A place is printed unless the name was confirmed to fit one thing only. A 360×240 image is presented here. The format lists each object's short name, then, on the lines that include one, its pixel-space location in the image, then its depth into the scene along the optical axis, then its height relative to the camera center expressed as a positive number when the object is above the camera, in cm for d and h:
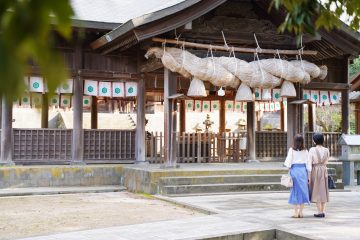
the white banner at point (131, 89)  1456 +156
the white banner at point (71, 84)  1394 +164
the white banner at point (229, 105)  2020 +144
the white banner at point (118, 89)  1436 +153
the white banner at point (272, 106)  2009 +138
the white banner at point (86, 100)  1711 +143
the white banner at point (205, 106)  1975 +137
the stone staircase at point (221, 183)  1174 -120
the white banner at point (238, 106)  2003 +138
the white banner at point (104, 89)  1425 +151
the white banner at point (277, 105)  2014 +140
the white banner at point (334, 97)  1658 +146
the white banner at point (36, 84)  1329 +156
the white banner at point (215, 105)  1986 +142
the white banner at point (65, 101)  1586 +129
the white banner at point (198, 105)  1960 +140
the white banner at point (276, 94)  1550 +147
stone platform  1190 -108
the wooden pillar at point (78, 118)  1399 +62
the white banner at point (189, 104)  1962 +144
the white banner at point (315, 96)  1616 +146
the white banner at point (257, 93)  1568 +152
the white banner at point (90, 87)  1412 +156
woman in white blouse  830 -63
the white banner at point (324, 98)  1633 +141
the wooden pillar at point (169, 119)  1243 +51
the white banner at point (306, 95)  1599 +149
